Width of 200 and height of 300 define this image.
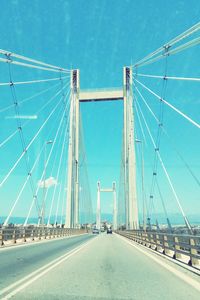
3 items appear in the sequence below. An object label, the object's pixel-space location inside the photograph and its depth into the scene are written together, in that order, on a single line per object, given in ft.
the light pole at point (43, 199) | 132.77
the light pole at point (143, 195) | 116.01
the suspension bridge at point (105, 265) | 25.05
